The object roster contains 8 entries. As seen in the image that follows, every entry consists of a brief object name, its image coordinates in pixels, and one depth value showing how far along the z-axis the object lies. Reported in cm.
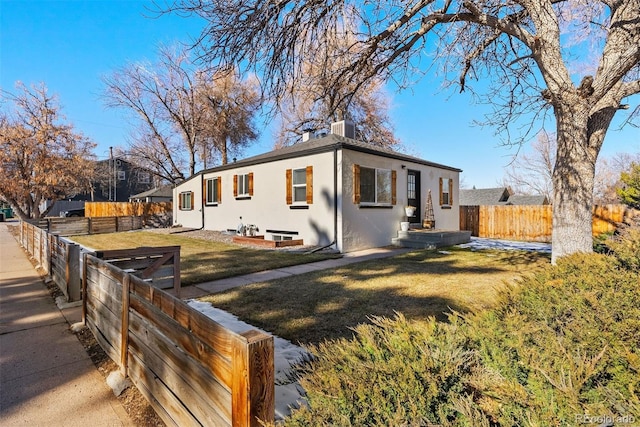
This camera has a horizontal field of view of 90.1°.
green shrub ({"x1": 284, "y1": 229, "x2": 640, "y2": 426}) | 110
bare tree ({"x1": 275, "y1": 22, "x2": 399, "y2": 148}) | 2056
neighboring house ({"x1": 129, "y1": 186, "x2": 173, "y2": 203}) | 3219
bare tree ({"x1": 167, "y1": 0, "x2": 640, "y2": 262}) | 452
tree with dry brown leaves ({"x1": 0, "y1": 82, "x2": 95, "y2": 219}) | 1614
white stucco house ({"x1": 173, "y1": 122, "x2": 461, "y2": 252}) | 1007
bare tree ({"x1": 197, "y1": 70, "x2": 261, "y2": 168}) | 2322
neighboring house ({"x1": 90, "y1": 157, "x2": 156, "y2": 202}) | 3647
